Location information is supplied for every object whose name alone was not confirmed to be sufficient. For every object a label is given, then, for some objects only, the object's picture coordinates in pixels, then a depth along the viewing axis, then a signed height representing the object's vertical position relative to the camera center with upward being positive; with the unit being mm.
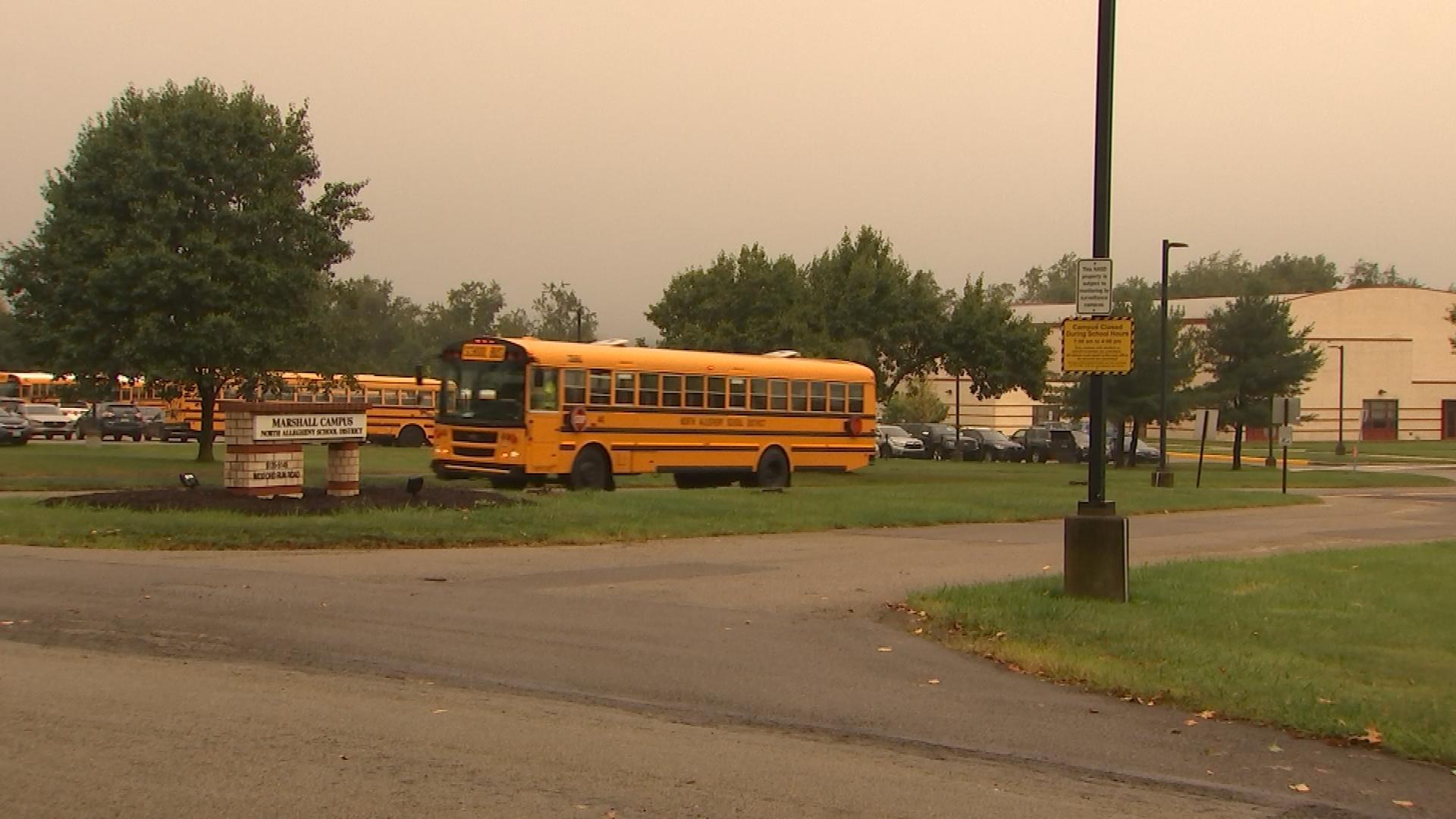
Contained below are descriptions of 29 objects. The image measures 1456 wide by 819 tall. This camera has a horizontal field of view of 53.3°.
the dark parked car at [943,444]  61031 -899
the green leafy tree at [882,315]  47875 +3534
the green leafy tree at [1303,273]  183875 +20494
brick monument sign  19047 -478
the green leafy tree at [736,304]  51531 +4144
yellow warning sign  12844 +715
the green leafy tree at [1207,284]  182250 +19140
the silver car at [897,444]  59844 -958
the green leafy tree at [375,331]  40219 +4767
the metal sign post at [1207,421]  40094 +218
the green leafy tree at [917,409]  81312 +724
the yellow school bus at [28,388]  73188 +652
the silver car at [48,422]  59562 -846
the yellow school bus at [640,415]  25828 +12
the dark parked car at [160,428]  59312 -992
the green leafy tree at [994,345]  47812 +2597
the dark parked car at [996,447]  60688 -956
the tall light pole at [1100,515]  12891 -790
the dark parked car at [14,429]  47562 -952
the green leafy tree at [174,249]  35031 +3812
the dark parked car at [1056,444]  59219 -784
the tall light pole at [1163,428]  38906 -1
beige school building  92812 +4285
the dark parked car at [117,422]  58688 -772
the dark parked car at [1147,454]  58312 -1112
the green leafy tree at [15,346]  36750 +1416
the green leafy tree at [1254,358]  51844 +2615
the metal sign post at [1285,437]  37688 -164
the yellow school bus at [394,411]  58125 -130
